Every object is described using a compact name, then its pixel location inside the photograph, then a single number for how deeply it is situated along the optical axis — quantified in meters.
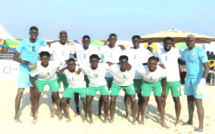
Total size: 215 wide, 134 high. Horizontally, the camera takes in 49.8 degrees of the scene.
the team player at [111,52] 6.51
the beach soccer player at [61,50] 6.48
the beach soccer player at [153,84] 5.67
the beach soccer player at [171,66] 5.77
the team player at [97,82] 5.96
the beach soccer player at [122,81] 5.91
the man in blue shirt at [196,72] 5.18
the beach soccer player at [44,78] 5.93
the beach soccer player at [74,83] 6.05
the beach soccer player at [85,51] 6.37
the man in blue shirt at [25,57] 5.99
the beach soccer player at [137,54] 6.22
